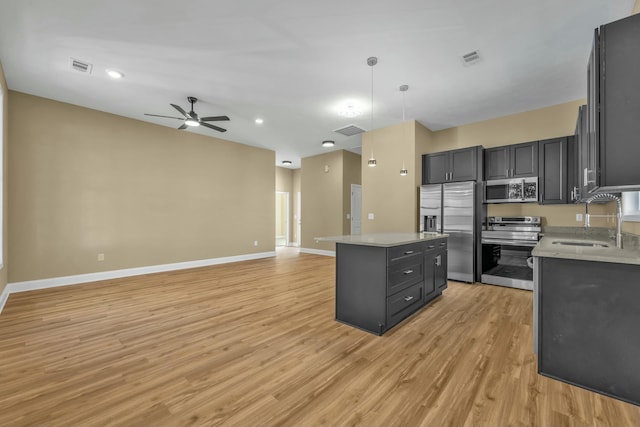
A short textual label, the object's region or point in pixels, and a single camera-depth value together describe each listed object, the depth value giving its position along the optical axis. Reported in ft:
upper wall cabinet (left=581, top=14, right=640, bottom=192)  5.32
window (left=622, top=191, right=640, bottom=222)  7.75
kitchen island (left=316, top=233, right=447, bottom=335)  8.52
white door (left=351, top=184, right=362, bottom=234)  26.37
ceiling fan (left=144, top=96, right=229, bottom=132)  13.66
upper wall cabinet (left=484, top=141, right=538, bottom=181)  14.26
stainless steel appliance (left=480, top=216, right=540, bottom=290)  13.91
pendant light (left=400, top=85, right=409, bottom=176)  12.73
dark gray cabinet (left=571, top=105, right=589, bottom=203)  9.20
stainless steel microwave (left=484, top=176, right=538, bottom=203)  14.10
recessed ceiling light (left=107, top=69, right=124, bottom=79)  11.47
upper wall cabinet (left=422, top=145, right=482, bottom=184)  15.40
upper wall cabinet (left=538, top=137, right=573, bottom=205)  13.39
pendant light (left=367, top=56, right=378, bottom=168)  10.47
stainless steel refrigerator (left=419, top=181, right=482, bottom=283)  14.98
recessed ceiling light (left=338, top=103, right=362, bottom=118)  15.06
